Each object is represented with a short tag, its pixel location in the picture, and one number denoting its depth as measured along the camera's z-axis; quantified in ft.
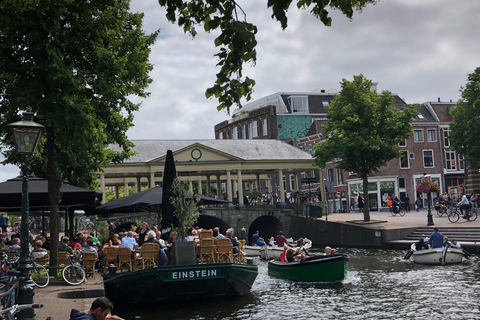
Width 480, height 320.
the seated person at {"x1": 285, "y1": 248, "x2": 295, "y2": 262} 77.30
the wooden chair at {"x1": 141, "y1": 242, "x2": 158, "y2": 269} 55.96
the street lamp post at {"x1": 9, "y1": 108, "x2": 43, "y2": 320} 33.25
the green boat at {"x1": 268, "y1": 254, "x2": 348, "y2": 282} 71.82
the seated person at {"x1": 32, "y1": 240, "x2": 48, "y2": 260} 55.72
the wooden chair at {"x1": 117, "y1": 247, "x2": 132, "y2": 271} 56.65
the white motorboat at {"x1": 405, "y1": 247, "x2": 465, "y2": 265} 86.02
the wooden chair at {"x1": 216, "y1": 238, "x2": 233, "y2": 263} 57.62
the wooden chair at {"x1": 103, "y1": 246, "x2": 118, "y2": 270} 57.60
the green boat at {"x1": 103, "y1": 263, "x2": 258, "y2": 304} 53.78
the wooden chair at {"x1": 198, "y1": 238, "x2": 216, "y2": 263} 56.59
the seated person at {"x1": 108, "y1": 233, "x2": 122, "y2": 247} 65.36
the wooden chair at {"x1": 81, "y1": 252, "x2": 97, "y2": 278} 56.65
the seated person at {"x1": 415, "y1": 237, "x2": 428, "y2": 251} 90.84
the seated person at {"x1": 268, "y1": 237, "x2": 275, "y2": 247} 116.88
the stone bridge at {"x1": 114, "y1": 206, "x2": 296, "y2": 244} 165.07
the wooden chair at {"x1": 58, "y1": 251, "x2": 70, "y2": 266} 56.89
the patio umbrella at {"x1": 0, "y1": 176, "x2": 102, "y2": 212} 59.98
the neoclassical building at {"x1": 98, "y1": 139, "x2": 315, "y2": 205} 174.70
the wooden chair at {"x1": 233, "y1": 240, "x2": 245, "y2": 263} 61.00
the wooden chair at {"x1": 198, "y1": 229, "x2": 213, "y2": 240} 58.80
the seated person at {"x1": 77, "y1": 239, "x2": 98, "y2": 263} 57.82
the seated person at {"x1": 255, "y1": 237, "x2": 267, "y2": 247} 123.86
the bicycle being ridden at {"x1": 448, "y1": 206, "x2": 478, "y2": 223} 120.78
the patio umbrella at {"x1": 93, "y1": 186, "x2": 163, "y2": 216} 71.92
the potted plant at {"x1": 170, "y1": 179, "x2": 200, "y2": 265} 53.67
